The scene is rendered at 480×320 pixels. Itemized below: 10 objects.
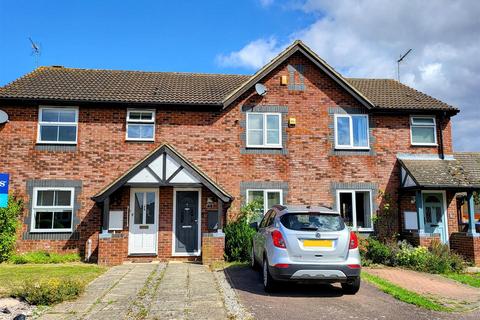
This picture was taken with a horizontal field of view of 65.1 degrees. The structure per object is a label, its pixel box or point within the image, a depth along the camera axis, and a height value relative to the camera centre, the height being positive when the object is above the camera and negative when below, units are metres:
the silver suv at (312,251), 6.99 -0.83
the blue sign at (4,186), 7.37 +0.39
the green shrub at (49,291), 6.66 -1.54
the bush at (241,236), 11.78 -0.93
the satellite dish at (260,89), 13.98 +4.36
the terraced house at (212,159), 12.58 +1.71
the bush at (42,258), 11.82 -1.62
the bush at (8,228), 11.83 -0.69
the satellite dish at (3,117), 12.86 +3.05
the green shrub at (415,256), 11.47 -1.58
